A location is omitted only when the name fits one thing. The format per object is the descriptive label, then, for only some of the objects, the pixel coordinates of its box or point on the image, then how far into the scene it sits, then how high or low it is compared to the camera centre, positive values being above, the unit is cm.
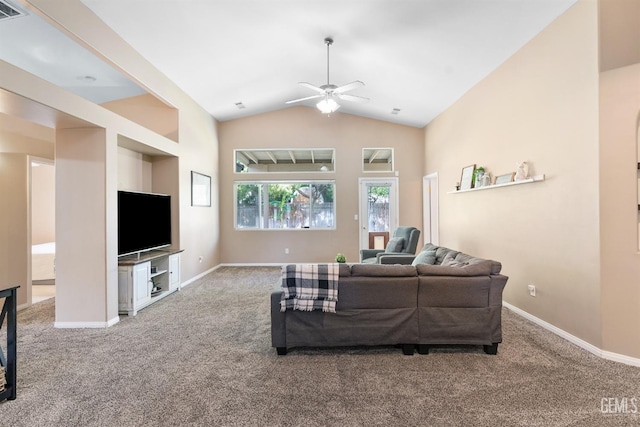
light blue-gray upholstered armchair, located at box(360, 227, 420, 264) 479 -53
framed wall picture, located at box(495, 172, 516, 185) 365 +41
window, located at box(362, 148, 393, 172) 692 +122
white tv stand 368 -86
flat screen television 379 -10
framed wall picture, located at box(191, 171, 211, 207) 552 +48
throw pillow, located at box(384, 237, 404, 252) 486 -53
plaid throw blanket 256 -66
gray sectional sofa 257 -86
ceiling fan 362 +146
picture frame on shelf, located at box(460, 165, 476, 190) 461 +54
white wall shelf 317 +33
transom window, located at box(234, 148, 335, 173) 692 +122
